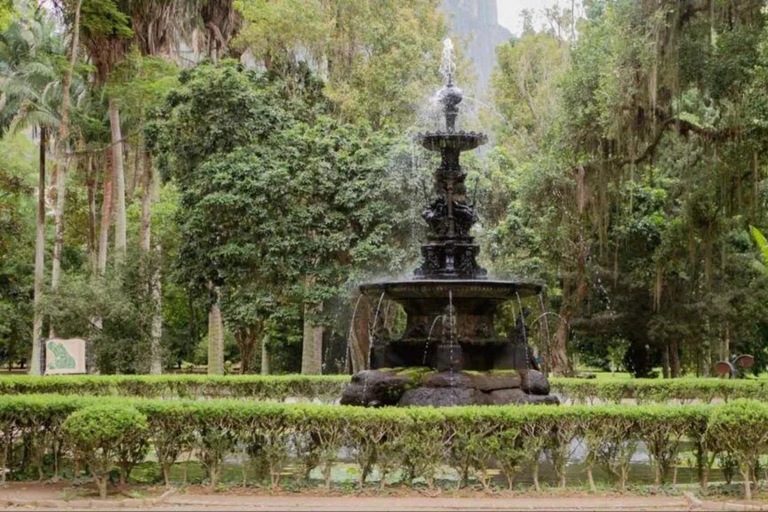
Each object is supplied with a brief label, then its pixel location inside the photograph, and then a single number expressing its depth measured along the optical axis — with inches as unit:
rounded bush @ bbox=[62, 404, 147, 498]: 365.1
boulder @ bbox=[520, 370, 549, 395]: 518.6
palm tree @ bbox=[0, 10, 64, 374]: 1129.4
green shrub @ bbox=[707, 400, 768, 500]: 371.6
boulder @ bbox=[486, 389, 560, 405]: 495.8
